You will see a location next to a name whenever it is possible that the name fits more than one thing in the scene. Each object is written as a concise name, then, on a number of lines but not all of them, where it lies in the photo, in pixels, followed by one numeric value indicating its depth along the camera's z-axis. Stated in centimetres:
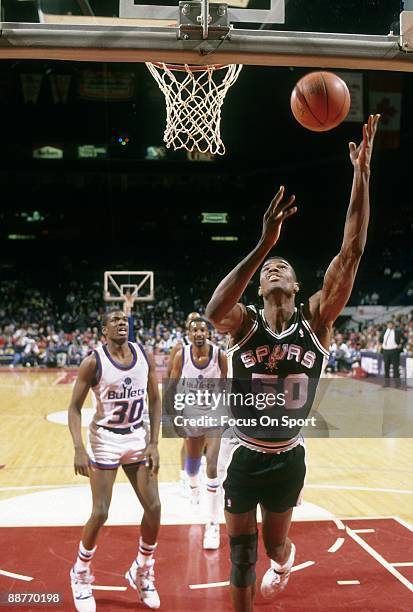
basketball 372
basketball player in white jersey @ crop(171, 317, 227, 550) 488
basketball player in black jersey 314
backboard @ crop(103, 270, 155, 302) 2143
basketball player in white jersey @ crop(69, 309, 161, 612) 364
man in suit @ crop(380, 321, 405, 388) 1329
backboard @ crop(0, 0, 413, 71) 299
